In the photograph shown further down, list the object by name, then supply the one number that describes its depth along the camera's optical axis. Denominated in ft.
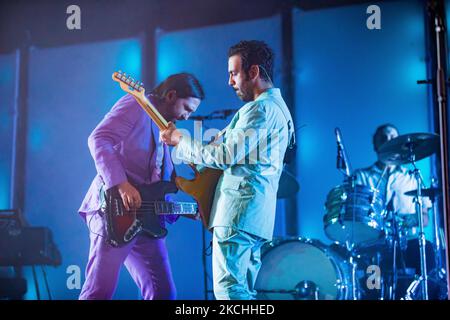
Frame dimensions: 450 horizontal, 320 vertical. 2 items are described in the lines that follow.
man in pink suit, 12.78
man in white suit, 10.62
